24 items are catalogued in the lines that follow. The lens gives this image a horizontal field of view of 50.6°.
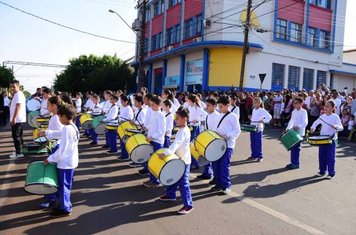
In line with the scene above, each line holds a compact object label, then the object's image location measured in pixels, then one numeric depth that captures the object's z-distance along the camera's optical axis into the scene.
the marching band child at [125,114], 10.24
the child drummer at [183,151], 5.99
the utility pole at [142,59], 25.59
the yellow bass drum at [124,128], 9.03
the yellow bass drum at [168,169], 5.84
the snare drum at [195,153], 7.63
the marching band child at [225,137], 7.20
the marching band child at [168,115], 8.65
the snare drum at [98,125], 11.26
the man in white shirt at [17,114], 9.71
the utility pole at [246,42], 22.13
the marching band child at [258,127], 10.73
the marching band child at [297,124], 9.77
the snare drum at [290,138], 9.30
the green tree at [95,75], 41.06
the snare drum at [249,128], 10.63
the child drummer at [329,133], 8.77
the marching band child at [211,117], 7.94
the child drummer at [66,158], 5.55
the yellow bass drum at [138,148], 7.46
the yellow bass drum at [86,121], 12.04
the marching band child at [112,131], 10.92
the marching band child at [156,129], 7.63
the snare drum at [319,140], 8.60
